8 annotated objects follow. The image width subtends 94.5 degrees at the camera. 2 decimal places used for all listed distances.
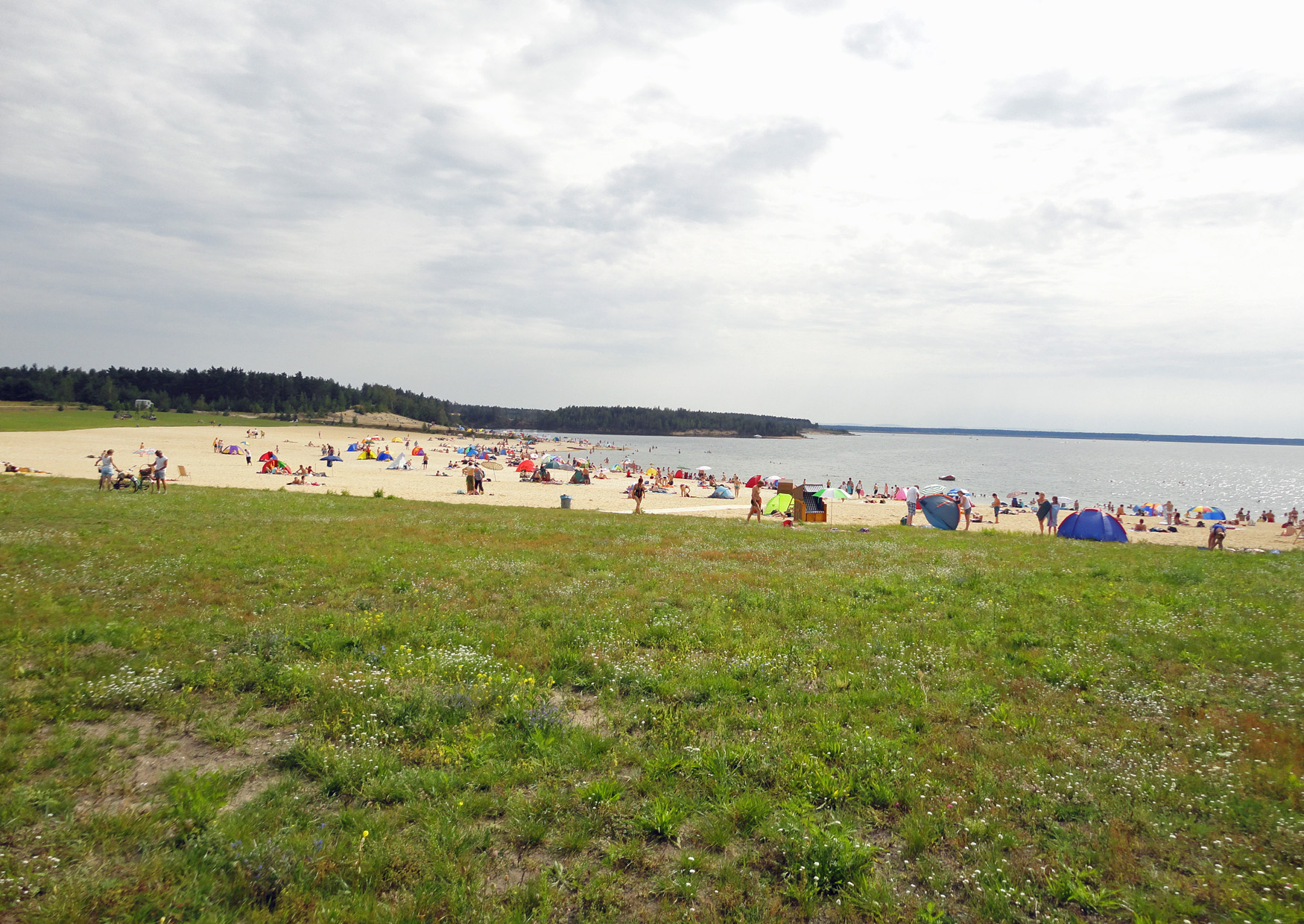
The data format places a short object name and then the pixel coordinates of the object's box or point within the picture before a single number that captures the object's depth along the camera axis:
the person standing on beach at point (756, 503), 29.83
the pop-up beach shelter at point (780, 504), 35.53
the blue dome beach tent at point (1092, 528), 27.30
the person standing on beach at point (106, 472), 26.69
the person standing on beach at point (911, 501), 36.62
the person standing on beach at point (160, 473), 28.12
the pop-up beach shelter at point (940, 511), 32.81
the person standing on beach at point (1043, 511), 32.31
